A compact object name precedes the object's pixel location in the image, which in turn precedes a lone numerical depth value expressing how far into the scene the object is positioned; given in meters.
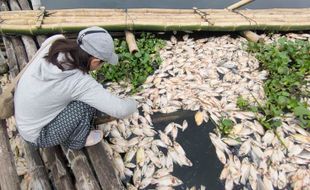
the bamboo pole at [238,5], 5.54
